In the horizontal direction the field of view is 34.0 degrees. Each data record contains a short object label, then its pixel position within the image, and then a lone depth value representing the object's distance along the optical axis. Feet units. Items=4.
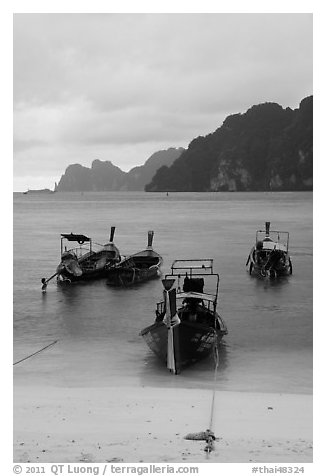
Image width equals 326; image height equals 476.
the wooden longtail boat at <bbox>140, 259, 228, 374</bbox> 53.52
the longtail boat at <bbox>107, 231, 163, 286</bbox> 115.34
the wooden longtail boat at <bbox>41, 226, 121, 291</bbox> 116.47
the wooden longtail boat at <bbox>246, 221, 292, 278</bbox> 123.54
